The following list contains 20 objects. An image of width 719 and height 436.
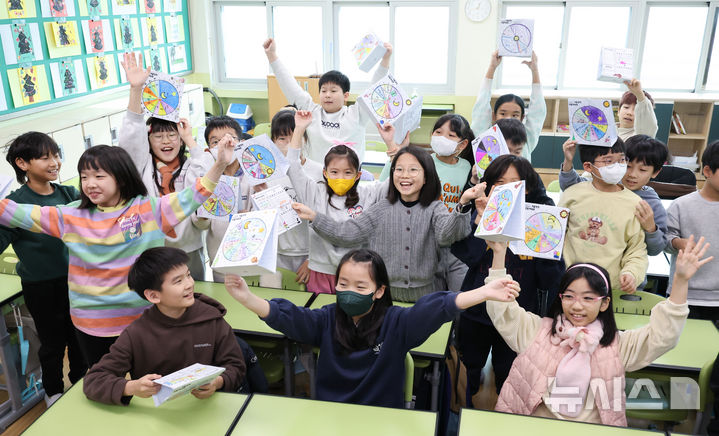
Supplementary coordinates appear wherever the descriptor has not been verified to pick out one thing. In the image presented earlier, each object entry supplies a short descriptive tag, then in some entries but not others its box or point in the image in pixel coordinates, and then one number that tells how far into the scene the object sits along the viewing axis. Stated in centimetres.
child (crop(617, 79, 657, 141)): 352
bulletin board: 446
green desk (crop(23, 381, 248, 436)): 163
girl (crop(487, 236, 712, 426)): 182
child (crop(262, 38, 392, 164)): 373
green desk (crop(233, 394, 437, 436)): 161
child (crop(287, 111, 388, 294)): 270
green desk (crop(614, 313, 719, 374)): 202
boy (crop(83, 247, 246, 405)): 188
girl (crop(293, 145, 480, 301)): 242
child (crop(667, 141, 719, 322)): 247
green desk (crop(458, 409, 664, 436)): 159
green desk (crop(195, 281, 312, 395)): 227
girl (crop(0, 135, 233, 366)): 209
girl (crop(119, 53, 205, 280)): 259
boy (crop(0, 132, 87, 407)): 243
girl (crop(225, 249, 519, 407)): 183
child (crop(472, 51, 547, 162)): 359
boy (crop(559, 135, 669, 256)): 261
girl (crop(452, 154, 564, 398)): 235
